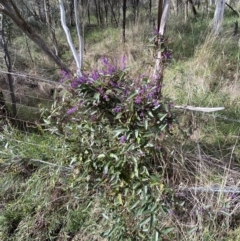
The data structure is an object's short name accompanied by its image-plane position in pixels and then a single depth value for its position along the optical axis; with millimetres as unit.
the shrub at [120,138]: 1639
